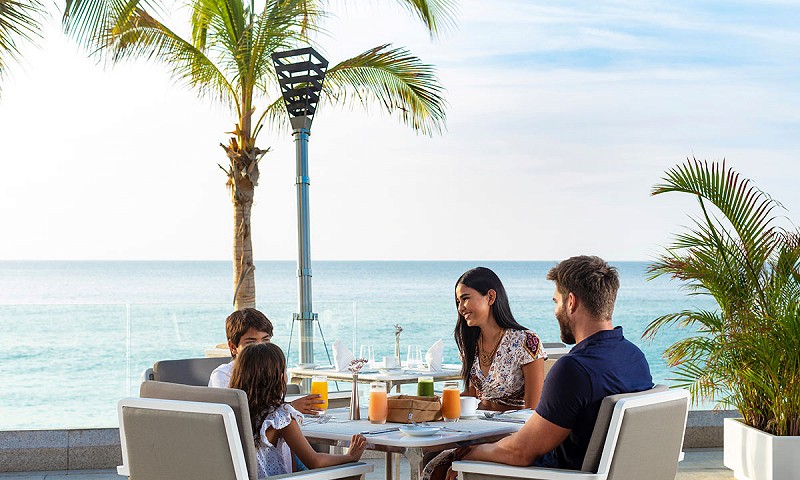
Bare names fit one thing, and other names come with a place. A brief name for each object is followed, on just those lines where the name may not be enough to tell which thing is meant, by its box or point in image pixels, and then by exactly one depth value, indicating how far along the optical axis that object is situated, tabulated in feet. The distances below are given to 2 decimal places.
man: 10.96
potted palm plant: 18.89
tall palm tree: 27.22
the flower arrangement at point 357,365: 13.29
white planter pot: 18.52
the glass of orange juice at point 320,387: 14.23
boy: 14.14
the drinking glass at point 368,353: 21.80
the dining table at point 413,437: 11.42
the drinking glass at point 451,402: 12.76
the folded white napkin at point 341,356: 20.15
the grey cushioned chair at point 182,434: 10.48
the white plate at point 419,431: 11.57
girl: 11.33
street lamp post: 23.52
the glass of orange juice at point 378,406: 12.64
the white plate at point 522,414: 13.16
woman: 14.78
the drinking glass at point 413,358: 20.70
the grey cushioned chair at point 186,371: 16.20
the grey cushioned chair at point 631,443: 10.67
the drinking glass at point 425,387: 13.83
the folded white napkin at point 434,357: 20.33
